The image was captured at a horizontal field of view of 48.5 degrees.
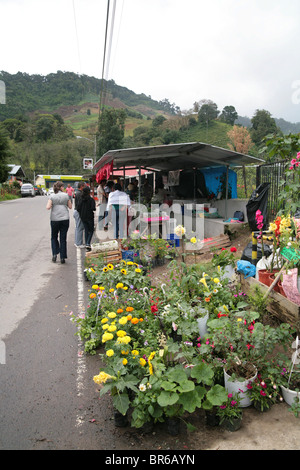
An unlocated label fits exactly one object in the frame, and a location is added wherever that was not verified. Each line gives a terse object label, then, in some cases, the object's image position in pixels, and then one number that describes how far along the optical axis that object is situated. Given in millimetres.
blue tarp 12148
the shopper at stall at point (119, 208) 9648
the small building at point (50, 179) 71312
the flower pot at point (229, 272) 4968
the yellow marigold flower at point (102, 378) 2631
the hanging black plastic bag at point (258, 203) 8570
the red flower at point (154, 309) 3830
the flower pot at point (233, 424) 2672
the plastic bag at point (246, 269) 5094
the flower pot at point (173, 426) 2641
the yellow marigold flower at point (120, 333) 2946
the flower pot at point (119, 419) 2768
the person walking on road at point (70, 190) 28958
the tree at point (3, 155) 34062
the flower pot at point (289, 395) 2806
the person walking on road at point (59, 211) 8305
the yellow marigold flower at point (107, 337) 2940
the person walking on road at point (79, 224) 8898
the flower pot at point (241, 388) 2857
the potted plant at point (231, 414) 2680
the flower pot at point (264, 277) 4375
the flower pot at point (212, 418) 2727
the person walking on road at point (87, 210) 8586
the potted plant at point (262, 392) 2824
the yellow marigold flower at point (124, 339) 2871
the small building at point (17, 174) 60116
